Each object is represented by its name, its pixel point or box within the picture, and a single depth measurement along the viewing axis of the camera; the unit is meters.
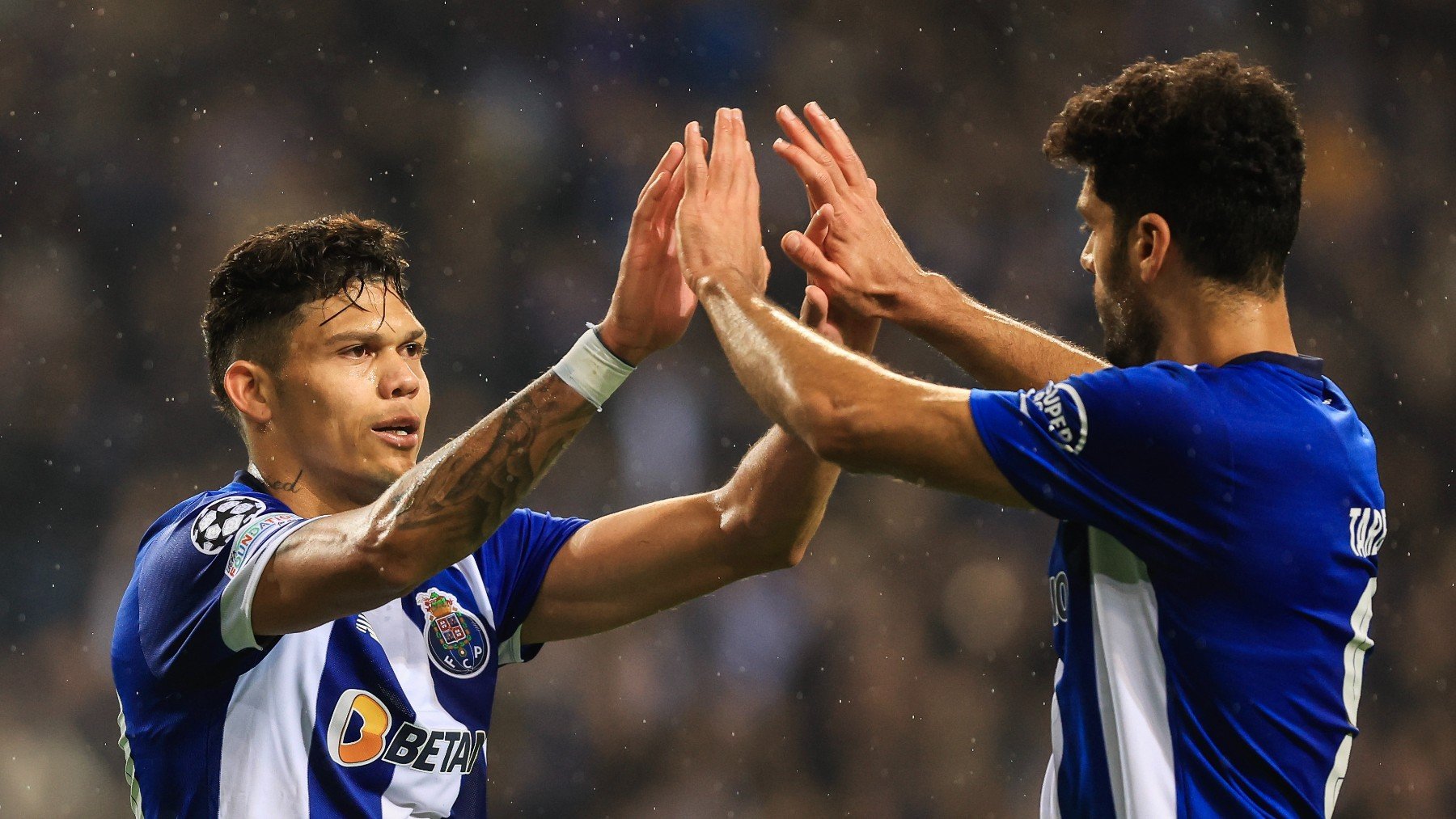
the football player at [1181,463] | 12.34
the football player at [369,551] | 12.52
